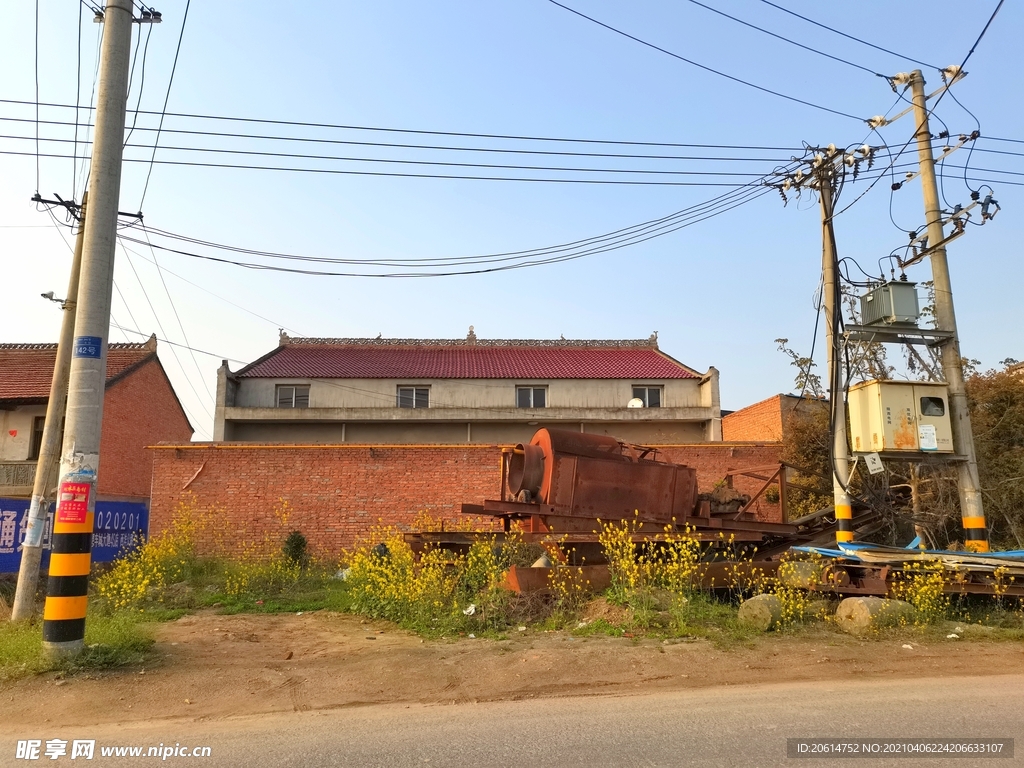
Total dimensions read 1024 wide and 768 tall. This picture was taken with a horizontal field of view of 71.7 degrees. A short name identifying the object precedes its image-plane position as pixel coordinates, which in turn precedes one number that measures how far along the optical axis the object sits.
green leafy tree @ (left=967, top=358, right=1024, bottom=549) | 12.95
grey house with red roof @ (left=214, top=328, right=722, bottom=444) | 26.28
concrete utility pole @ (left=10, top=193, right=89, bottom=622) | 9.42
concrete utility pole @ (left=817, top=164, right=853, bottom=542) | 10.80
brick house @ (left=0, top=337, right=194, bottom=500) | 21.62
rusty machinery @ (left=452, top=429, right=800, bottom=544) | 10.60
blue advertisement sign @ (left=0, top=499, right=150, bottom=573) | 12.82
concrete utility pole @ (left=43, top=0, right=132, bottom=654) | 6.51
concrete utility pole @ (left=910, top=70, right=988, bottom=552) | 10.50
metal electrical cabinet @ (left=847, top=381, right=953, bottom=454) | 10.49
